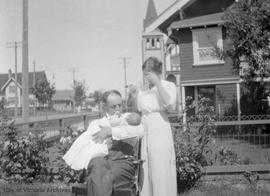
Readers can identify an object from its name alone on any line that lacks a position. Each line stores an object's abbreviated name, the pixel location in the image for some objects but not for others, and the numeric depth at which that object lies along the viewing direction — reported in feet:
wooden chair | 11.76
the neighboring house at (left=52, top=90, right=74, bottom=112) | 315.78
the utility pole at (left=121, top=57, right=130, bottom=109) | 196.47
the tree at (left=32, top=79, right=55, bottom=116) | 154.92
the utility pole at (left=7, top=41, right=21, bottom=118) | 156.82
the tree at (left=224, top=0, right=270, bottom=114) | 27.94
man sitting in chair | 11.55
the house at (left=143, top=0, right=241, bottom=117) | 53.16
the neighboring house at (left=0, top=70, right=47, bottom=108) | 226.58
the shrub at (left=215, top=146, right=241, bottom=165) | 18.76
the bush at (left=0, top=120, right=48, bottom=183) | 18.67
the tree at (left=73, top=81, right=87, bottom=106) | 232.88
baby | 12.58
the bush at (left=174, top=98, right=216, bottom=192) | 16.98
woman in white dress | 12.14
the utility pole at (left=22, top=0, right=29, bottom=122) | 43.70
